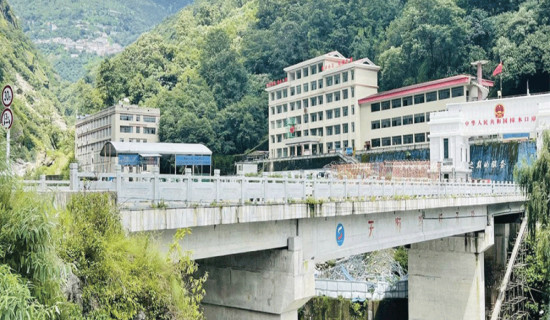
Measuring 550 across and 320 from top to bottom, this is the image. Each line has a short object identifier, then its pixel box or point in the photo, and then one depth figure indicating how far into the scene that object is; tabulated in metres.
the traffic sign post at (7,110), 10.07
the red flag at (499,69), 54.66
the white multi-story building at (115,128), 82.50
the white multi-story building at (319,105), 70.06
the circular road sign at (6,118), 10.16
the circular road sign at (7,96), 10.56
